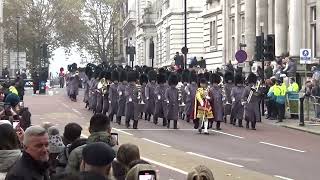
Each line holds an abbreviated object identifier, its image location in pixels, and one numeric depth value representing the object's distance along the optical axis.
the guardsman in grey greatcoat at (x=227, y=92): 28.14
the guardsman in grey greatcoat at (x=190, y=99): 28.50
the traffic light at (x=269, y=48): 30.58
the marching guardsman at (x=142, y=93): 27.53
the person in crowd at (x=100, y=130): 7.84
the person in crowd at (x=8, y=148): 6.57
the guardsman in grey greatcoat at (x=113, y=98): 27.84
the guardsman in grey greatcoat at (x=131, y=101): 26.11
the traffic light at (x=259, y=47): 31.34
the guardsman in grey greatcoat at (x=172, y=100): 26.55
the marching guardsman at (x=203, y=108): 24.55
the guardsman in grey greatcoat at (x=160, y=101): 27.44
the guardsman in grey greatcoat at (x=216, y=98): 26.13
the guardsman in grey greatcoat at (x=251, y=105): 26.41
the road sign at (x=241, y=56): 33.19
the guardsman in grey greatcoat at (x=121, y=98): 26.81
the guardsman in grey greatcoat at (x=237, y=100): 27.38
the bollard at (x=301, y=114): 27.06
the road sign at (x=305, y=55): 28.45
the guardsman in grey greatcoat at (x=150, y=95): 28.30
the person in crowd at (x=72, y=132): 8.11
